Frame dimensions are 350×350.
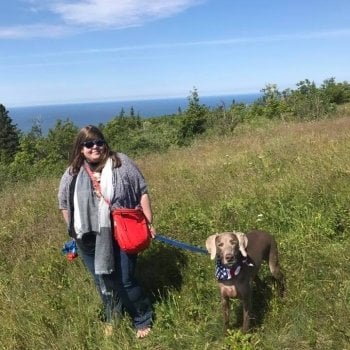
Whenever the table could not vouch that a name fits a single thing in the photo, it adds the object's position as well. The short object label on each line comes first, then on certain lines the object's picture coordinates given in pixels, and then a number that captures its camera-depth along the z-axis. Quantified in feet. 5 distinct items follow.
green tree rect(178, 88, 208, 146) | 81.66
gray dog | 11.61
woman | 12.73
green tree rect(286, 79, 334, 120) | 66.59
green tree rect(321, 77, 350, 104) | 100.34
